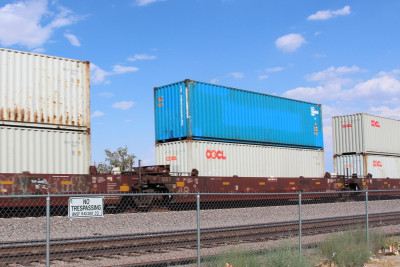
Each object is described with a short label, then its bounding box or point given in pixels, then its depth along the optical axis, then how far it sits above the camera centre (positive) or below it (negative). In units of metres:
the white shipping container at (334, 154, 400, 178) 28.11 -0.06
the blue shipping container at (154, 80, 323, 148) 19.14 +2.52
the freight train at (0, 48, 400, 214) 13.94 +1.12
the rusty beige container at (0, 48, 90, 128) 13.98 +2.81
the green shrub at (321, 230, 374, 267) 8.43 -1.77
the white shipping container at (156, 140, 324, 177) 18.72 +0.38
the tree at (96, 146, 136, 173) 45.52 +1.14
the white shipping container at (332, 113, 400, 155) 28.59 +2.07
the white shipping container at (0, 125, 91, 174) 13.58 +0.66
